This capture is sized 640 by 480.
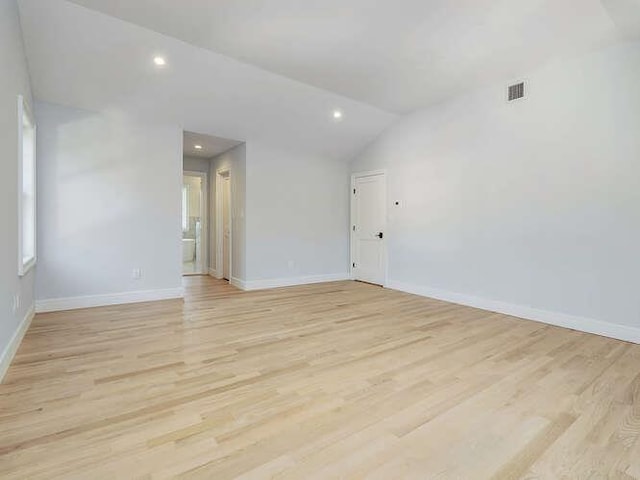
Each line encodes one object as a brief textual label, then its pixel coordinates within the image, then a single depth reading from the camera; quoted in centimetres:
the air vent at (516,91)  384
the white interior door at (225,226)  621
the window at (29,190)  330
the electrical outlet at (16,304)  258
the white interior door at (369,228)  574
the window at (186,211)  921
